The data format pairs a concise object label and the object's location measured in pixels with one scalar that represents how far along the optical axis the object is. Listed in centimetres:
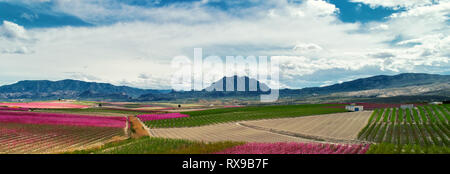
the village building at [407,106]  10005
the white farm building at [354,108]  10246
